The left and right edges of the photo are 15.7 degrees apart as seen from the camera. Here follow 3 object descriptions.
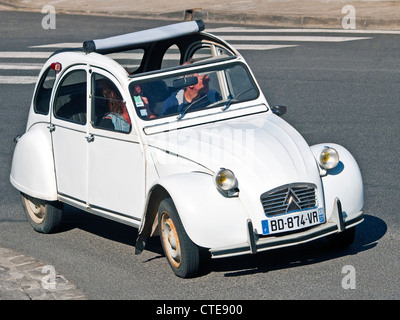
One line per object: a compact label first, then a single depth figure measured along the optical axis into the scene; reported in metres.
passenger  13.79
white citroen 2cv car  12.17
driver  13.91
